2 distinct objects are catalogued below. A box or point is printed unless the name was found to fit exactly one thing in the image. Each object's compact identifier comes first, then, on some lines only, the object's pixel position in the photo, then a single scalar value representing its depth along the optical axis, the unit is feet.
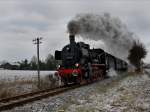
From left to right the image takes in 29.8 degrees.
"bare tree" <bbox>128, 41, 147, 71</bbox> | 198.63
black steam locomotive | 66.44
